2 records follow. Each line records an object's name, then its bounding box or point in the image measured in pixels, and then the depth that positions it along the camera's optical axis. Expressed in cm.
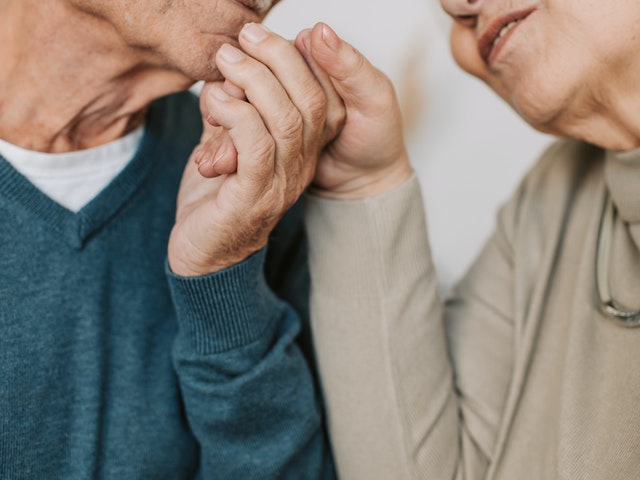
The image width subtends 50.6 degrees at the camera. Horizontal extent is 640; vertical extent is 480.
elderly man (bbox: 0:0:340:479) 83
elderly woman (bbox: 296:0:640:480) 89
